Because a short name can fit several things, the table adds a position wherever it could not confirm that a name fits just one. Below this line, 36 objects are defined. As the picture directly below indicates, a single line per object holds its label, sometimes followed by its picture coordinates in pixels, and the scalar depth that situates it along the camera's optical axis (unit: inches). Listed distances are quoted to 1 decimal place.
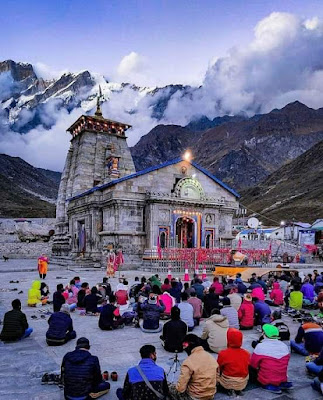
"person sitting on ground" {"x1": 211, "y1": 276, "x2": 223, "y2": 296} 506.5
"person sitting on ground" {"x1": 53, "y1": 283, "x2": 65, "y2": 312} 414.9
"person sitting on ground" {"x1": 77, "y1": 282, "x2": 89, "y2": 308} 461.4
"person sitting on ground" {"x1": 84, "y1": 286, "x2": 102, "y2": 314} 435.2
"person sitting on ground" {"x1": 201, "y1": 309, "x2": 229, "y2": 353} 288.2
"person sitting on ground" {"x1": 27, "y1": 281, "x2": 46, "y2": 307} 478.0
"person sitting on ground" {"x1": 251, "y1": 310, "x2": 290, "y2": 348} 302.6
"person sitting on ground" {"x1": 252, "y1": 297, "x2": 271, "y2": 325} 383.6
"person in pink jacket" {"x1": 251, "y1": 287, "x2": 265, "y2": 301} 459.4
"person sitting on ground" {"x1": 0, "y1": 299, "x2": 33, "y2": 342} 311.1
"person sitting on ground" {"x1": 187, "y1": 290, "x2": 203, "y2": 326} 393.1
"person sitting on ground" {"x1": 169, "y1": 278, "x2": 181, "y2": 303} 453.9
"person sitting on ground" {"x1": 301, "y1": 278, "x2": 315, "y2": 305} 503.1
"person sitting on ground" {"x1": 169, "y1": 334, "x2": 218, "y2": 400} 203.0
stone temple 1053.8
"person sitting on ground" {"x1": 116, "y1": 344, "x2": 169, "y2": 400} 175.0
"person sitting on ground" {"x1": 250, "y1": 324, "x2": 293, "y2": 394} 225.5
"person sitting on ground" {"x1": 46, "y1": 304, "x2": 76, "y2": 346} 305.4
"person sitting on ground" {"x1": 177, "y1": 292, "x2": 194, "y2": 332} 358.6
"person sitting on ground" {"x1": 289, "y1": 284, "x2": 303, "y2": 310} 463.8
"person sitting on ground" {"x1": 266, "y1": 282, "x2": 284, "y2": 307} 512.4
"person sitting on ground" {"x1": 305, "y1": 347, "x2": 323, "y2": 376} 241.3
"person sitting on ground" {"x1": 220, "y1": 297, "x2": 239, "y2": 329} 342.0
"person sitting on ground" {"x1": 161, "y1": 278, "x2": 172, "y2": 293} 479.4
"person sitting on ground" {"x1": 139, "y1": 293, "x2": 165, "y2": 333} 357.7
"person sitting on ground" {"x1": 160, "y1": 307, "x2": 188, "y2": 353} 288.5
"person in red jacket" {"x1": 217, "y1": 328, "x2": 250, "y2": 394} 219.5
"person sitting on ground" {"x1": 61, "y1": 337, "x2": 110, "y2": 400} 199.3
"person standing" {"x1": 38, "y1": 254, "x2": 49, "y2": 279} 766.5
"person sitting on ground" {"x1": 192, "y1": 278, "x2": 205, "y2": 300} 456.8
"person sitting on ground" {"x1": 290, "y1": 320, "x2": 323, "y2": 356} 278.5
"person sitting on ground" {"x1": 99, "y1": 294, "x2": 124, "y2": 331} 363.3
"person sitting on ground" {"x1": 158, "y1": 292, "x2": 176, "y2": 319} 411.5
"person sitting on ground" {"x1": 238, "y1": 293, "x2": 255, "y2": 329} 372.5
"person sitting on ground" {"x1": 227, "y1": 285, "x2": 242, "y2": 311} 403.5
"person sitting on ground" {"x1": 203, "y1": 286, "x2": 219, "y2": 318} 416.8
